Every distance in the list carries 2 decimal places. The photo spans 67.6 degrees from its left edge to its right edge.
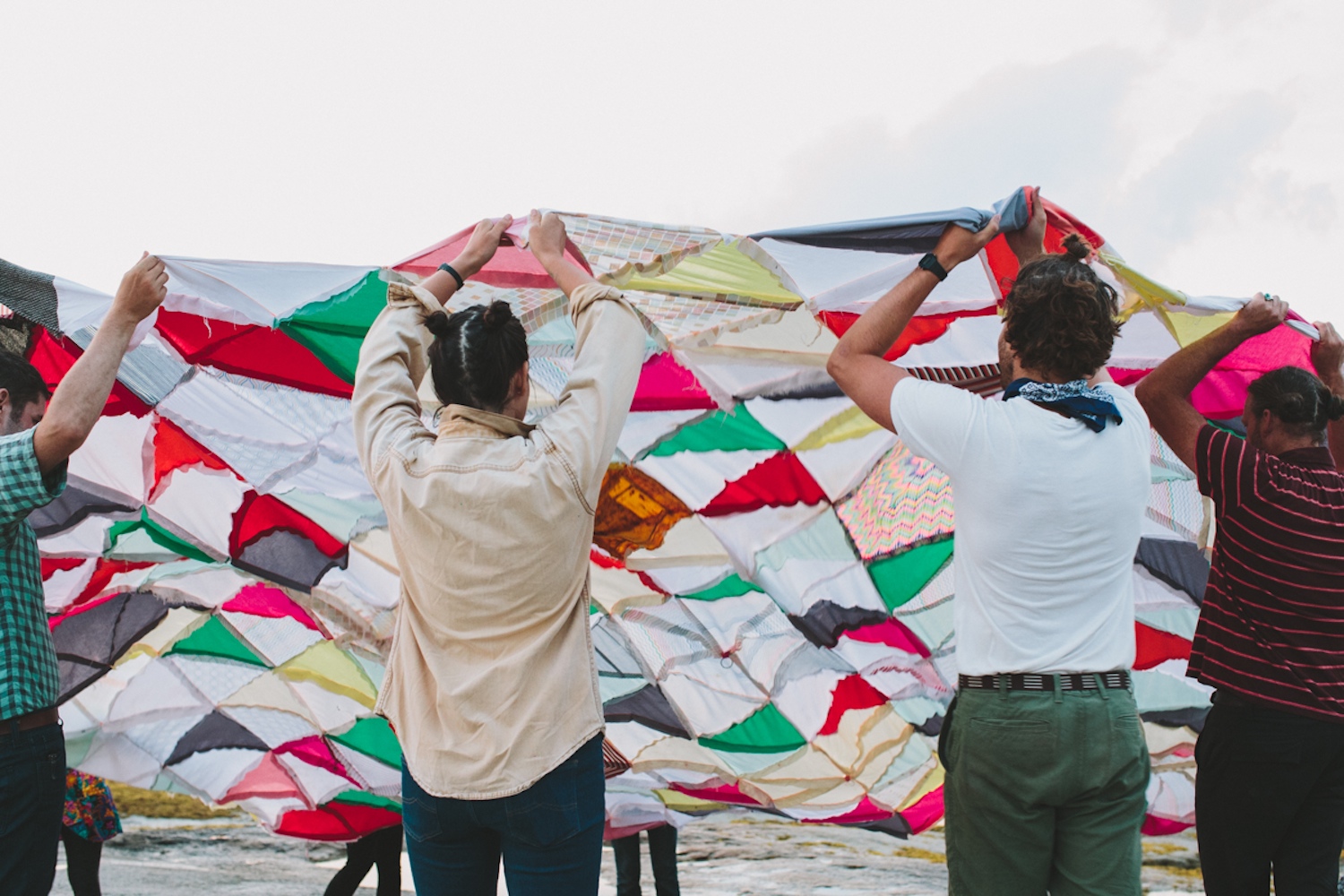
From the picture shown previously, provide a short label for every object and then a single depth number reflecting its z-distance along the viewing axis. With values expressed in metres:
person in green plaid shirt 1.96
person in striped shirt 2.23
